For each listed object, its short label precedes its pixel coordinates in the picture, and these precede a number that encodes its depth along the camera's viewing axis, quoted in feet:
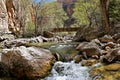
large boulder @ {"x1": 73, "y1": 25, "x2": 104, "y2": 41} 41.46
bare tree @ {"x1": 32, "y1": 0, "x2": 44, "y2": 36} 65.47
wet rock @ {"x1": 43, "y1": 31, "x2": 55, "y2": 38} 59.59
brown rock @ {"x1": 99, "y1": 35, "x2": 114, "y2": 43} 31.66
